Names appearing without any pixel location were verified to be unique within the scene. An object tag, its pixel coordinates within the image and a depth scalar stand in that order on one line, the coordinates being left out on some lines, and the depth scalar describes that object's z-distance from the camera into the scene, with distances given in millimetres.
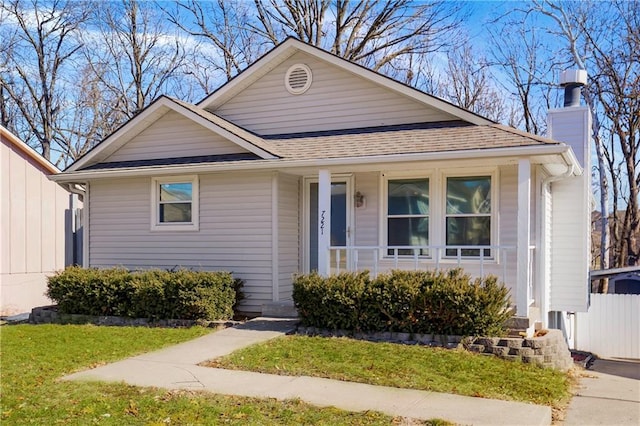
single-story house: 9758
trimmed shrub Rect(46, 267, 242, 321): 9875
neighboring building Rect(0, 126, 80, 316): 14422
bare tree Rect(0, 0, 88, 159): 25922
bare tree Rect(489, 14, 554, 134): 26141
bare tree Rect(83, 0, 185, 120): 27984
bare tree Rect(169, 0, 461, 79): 25109
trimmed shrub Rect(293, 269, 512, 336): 8000
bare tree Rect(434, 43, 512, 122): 27766
